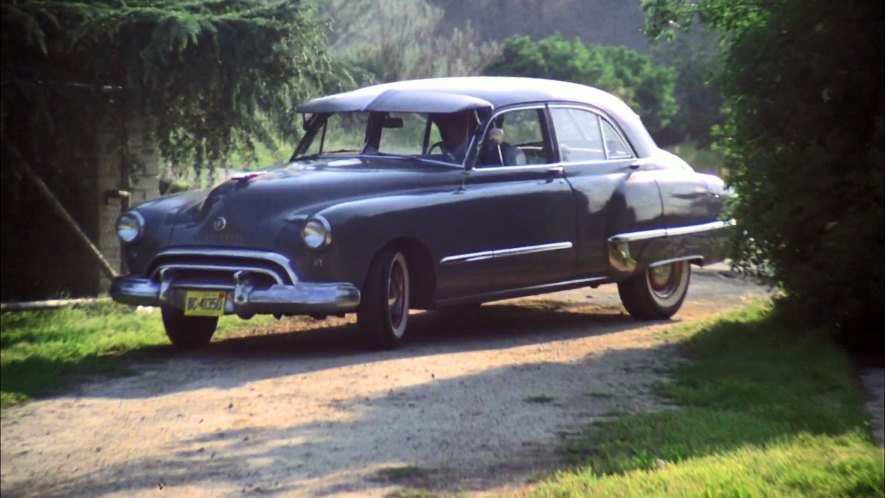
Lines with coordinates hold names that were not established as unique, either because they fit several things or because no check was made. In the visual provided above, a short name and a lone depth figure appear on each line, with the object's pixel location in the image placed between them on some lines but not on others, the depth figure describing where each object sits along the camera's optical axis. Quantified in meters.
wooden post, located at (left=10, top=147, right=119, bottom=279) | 24.17
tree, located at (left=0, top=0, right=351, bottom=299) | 21.19
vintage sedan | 17.44
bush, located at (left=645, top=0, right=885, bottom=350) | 15.59
